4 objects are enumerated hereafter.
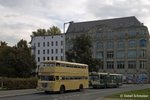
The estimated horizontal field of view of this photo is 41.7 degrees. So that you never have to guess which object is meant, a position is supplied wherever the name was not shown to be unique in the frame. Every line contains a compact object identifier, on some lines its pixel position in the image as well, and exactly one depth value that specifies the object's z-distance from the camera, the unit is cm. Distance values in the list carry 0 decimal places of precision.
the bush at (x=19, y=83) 2641
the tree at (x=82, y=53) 3852
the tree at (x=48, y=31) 7572
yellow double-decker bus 2150
